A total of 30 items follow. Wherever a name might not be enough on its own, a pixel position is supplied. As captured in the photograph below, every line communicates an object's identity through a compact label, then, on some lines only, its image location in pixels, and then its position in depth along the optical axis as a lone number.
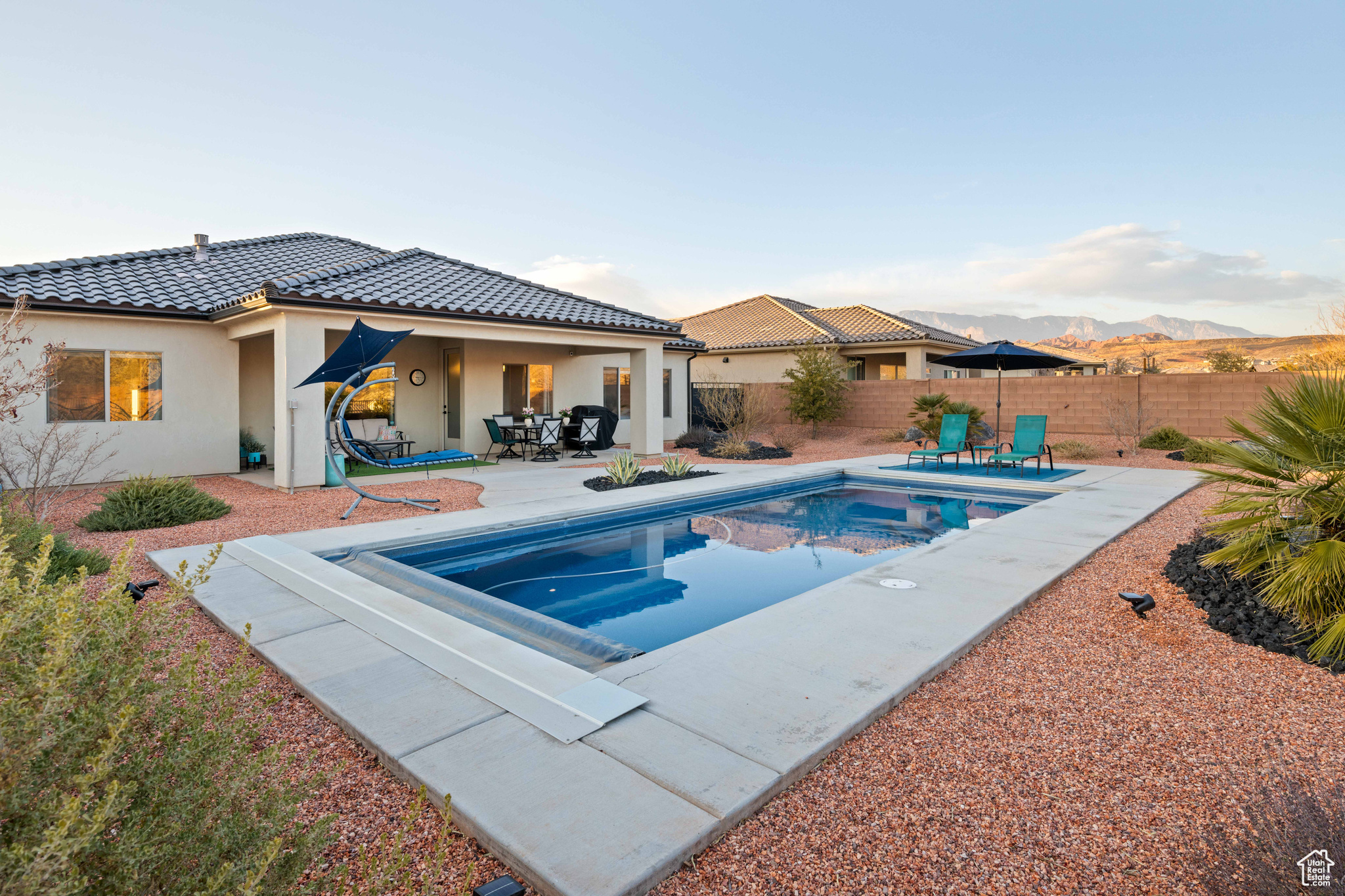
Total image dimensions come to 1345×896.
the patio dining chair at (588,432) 15.08
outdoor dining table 14.64
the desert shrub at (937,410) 17.25
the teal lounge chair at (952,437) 13.23
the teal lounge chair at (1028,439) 12.46
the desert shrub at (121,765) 1.08
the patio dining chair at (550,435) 14.50
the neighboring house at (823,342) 22.91
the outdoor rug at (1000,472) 11.65
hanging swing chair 8.36
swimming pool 5.21
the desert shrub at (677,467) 11.40
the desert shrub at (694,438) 17.44
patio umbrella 13.42
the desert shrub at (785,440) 17.84
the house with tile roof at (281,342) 10.20
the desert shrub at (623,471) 10.58
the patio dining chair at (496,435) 14.93
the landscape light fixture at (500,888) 2.02
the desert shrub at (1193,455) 11.72
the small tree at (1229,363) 26.05
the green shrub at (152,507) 7.52
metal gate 19.62
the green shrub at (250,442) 12.96
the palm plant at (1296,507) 3.90
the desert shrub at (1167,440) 15.30
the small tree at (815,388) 18.78
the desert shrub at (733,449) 15.34
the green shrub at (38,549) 5.05
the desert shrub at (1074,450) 14.84
